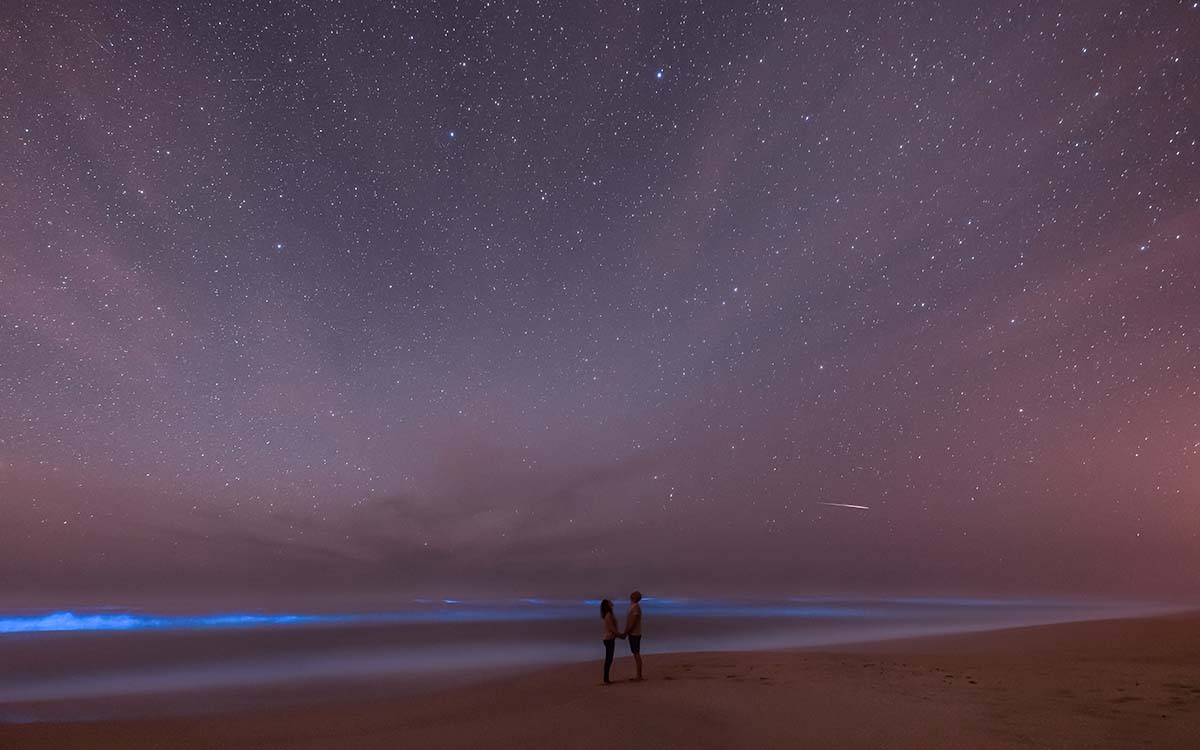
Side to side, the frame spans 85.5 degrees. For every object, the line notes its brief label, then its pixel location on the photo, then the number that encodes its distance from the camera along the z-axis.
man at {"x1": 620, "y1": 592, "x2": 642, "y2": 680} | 12.80
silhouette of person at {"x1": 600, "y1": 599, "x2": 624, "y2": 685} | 12.81
